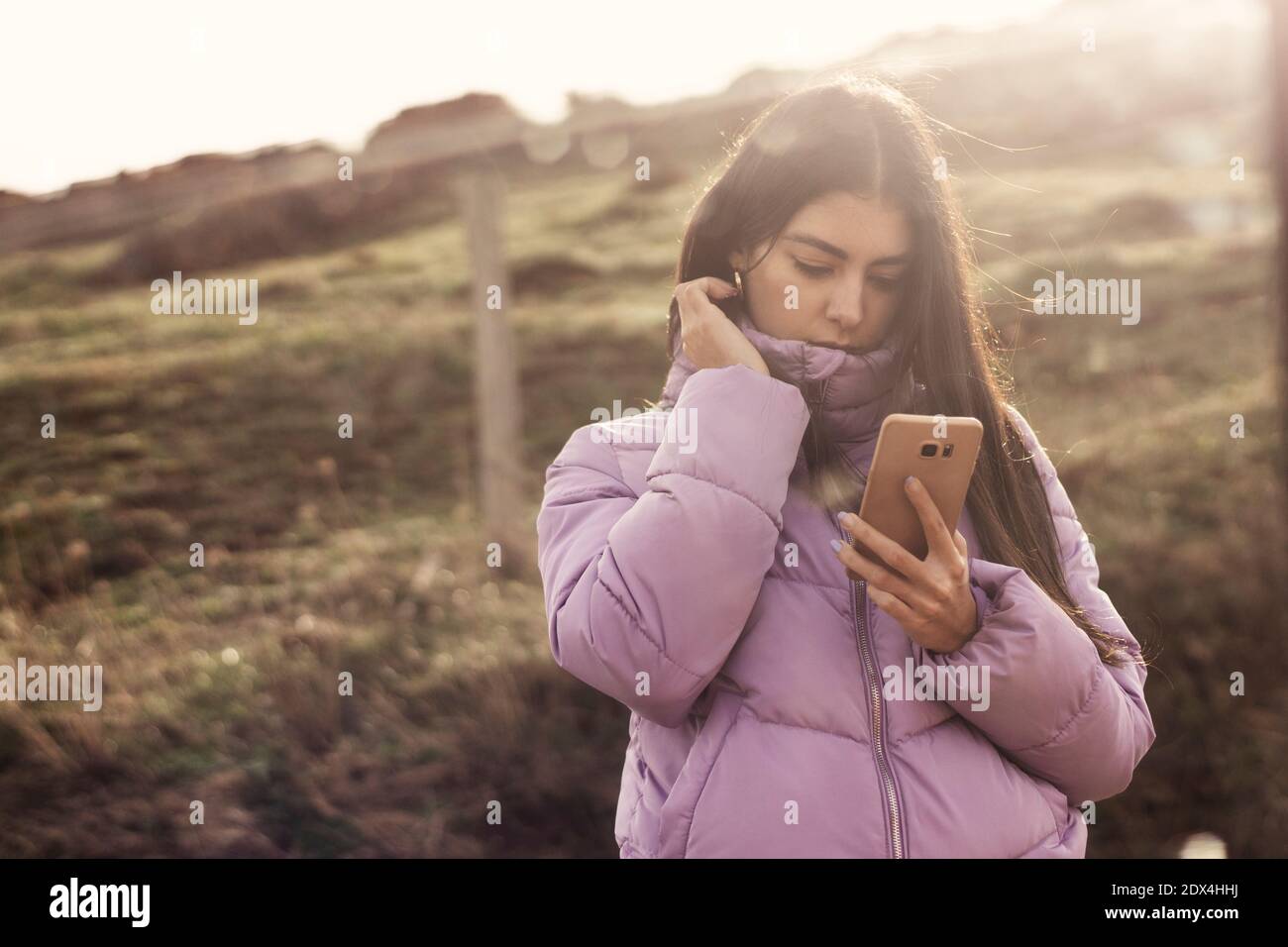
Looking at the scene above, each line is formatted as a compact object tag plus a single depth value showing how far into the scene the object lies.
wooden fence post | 5.20
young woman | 1.55
